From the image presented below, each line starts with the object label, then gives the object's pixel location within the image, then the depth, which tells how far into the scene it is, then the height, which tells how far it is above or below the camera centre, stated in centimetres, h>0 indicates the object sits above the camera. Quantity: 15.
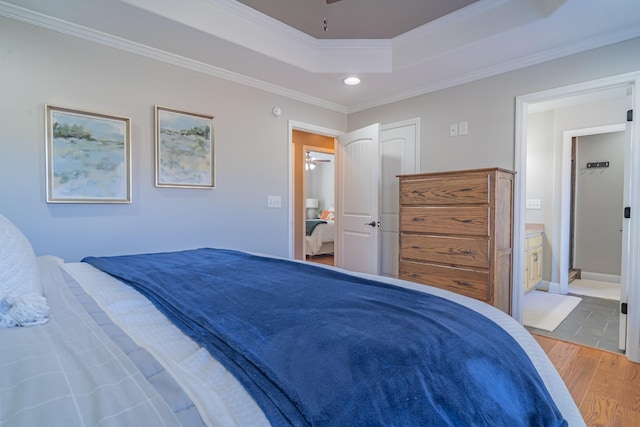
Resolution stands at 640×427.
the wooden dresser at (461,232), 254 -25
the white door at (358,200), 365 +3
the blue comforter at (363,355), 58 -34
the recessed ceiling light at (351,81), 326 +127
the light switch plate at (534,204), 436 -1
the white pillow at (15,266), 88 -19
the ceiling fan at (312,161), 883 +116
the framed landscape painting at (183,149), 268 +47
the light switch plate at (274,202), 346 +0
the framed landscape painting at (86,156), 221 +33
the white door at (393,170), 365 +39
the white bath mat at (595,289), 400 -115
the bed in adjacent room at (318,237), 666 -72
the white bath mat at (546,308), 308 -116
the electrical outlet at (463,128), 320 +76
